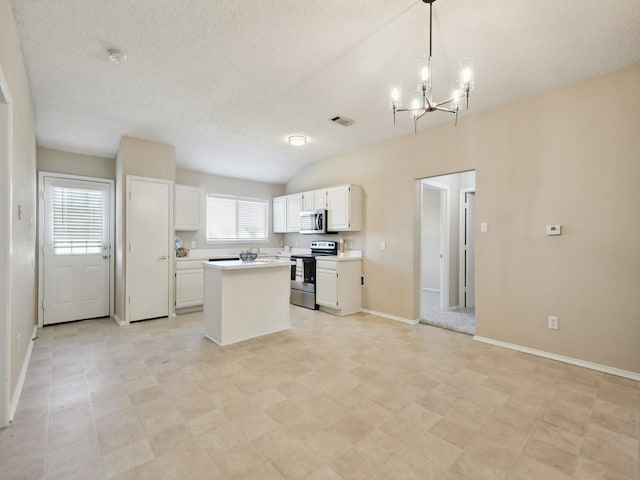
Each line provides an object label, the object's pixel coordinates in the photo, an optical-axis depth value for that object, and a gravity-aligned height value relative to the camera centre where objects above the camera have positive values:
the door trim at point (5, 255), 1.94 -0.10
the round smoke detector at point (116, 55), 2.49 +1.50
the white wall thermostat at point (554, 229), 3.12 +0.11
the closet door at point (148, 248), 4.46 -0.13
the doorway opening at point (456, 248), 5.21 -0.15
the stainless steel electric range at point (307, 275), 5.29 -0.63
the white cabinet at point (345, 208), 5.06 +0.52
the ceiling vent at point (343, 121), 3.96 +1.55
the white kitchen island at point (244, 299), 3.54 -0.73
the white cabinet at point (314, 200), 5.51 +0.73
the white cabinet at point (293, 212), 6.13 +0.56
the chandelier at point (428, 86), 2.08 +1.10
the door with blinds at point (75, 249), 4.51 -0.16
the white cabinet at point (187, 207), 5.23 +0.54
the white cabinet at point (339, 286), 4.87 -0.75
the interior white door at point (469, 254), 5.41 -0.25
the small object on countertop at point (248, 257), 3.98 -0.23
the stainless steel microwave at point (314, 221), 5.39 +0.33
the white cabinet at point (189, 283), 4.98 -0.73
